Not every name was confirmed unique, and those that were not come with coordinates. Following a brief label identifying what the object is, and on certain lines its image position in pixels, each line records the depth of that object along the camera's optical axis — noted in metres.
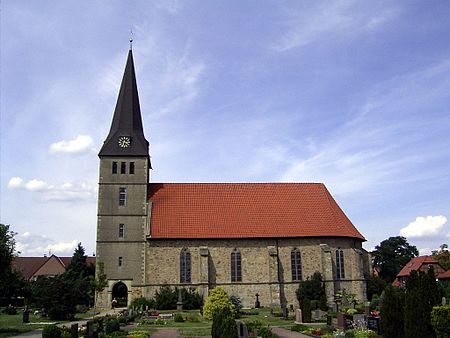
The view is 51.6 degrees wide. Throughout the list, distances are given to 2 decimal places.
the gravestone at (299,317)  28.41
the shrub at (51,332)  19.50
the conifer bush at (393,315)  18.28
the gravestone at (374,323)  21.02
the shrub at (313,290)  38.44
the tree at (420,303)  16.34
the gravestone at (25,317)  30.50
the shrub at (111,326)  22.40
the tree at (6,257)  25.34
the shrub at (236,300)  38.93
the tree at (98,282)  36.12
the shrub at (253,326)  22.34
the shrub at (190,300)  37.50
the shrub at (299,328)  24.19
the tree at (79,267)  51.31
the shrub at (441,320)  15.56
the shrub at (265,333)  19.78
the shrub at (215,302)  28.70
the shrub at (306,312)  28.25
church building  39.69
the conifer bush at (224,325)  16.72
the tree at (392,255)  75.44
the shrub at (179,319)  29.50
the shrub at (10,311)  42.78
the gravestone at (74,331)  18.06
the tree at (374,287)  44.06
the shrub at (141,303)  36.95
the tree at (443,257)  68.22
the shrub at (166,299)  37.34
